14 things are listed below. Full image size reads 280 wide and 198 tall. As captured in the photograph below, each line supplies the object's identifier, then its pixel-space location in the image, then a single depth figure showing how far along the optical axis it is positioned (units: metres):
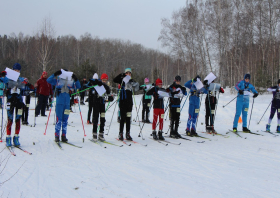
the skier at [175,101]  7.71
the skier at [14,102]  5.82
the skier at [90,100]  9.00
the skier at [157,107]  7.32
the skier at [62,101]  6.38
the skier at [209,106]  8.95
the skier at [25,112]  9.80
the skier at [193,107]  8.30
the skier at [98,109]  6.87
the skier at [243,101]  9.17
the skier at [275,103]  9.60
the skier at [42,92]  11.29
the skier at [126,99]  6.94
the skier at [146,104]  11.52
